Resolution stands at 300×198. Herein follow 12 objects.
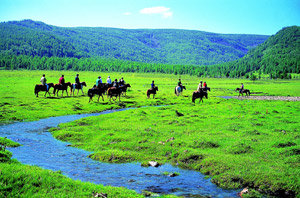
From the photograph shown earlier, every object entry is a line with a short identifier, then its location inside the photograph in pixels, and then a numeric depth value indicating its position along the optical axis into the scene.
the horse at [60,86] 46.22
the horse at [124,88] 50.19
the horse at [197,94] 43.31
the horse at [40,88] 43.85
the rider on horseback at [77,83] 47.97
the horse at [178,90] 55.44
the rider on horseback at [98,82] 43.23
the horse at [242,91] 61.56
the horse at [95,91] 40.44
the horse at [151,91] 49.94
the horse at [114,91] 42.59
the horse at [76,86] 48.13
